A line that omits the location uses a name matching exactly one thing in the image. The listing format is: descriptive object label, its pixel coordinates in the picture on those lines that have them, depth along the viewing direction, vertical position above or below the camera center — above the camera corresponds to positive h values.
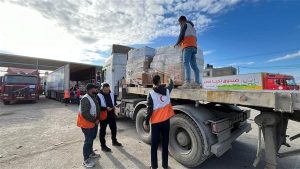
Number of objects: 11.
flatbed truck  1.92 -0.67
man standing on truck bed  3.10 +1.01
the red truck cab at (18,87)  9.91 -0.12
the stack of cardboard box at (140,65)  3.72 +0.63
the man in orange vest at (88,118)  2.53 -0.64
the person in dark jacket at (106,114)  3.11 -0.71
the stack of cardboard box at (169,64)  3.30 +0.57
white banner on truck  7.94 +0.36
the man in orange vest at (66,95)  9.57 -0.70
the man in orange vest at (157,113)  2.38 -0.50
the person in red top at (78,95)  10.33 -0.75
